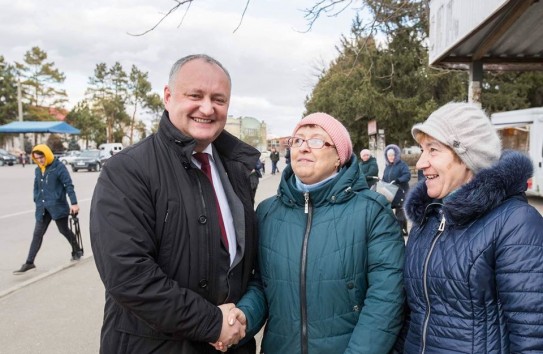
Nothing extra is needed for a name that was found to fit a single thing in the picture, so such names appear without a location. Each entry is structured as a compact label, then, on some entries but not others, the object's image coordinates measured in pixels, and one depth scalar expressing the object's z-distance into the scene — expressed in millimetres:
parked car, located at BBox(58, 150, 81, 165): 40950
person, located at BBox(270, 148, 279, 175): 29906
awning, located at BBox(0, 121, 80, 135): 49562
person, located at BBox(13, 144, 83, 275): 6664
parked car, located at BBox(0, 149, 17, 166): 39562
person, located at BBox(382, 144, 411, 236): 8727
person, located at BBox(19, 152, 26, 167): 38322
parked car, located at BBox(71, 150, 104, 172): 32125
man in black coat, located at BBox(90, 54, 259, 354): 1706
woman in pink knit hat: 1924
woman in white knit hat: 1543
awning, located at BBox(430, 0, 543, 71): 4464
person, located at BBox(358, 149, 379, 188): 9848
